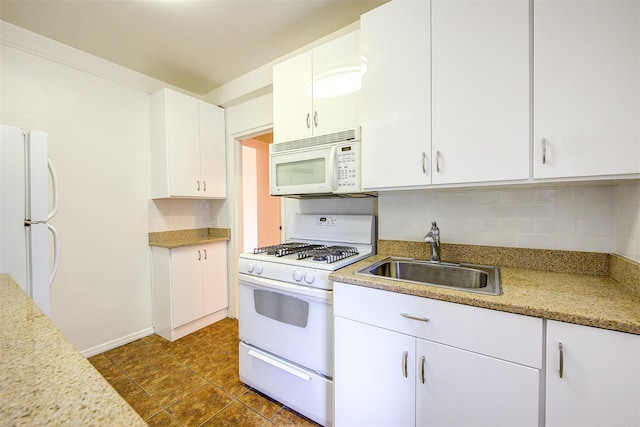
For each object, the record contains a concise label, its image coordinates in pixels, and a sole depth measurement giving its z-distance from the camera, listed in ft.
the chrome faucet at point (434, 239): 5.03
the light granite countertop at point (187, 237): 8.44
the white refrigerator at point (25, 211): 3.95
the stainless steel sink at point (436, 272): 4.70
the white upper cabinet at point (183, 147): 8.02
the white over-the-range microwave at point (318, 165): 5.31
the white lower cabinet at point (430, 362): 3.10
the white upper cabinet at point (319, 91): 5.44
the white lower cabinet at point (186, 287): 8.08
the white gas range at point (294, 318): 4.71
